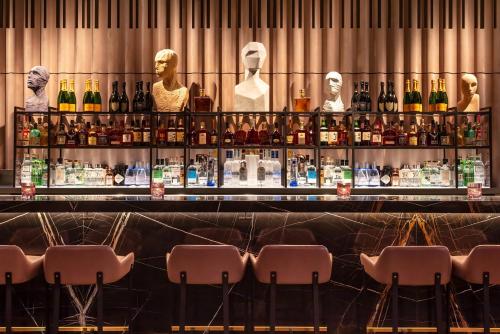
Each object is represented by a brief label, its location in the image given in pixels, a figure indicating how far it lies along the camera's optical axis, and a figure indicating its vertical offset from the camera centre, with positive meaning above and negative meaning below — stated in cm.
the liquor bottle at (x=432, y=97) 615 +80
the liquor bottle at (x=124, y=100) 613 +77
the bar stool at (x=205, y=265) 338 -54
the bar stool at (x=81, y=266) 339 -55
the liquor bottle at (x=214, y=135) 589 +38
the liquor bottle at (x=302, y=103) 597 +71
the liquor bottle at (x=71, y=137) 588 +36
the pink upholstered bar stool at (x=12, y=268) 343 -57
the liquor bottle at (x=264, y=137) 593 +36
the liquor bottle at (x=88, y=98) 600 +78
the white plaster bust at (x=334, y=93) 594 +81
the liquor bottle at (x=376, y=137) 588 +35
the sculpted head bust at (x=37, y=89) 588 +85
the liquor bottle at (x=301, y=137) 586 +35
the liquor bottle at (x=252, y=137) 591 +36
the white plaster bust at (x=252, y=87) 585 +86
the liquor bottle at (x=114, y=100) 610 +77
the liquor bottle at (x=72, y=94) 613 +83
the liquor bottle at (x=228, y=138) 584 +34
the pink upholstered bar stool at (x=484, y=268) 342 -57
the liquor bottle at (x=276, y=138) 585 +34
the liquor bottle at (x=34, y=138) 589 +35
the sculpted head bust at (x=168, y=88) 587 +86
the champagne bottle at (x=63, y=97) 603 +79
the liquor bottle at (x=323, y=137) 584 +35
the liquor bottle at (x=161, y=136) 589 +37
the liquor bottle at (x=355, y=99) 606 +78
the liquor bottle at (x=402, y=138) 591 +34
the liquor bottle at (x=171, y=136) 586 +37
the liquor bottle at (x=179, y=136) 585 +36
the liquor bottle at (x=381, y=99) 612 +78
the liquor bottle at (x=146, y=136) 587 +37
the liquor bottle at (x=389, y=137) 592 +36
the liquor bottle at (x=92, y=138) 592 +35
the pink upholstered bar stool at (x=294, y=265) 339 -55
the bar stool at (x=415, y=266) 338 -55
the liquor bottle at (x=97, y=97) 603 +79
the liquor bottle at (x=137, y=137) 588 +36
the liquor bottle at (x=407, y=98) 610 +79
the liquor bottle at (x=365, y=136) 586 +36
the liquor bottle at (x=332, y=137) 584 +35
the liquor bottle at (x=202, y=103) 596 +71
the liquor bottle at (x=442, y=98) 589 +78
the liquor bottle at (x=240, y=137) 590 +36
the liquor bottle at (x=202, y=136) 586 +37
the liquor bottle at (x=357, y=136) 584 +36
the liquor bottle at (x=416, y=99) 596 +76
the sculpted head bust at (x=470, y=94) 592 +79
